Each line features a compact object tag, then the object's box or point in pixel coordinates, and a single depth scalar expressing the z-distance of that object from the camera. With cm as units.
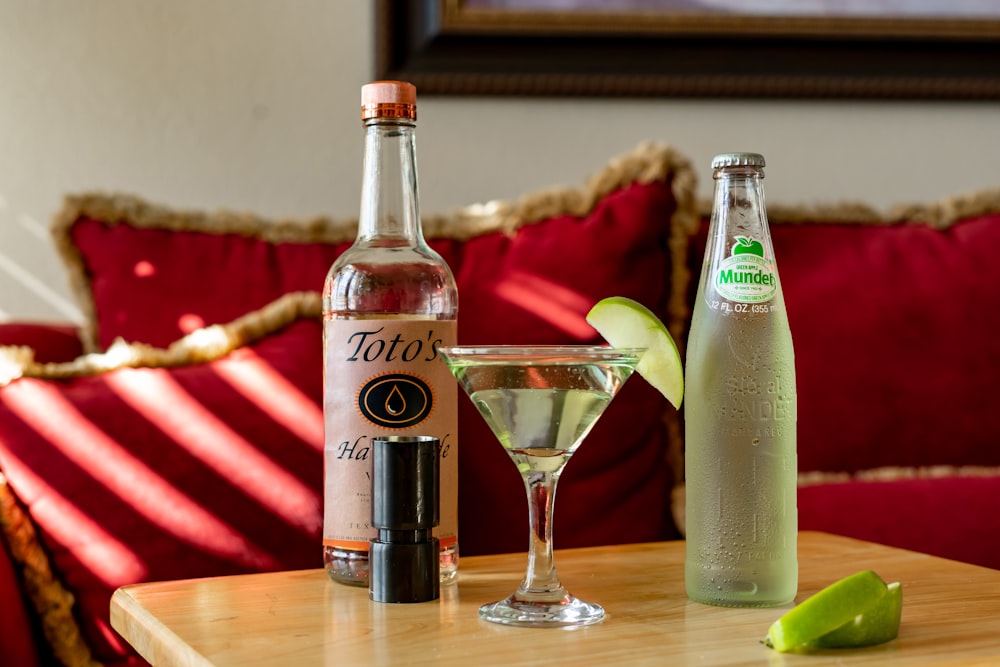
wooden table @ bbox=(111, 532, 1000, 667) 121
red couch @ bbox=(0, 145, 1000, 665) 156
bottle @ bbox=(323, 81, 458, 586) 137
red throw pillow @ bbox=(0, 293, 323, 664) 156
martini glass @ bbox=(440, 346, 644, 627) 127
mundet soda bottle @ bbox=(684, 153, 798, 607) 130
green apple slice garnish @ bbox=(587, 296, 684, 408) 132
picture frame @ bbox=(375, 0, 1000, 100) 213
